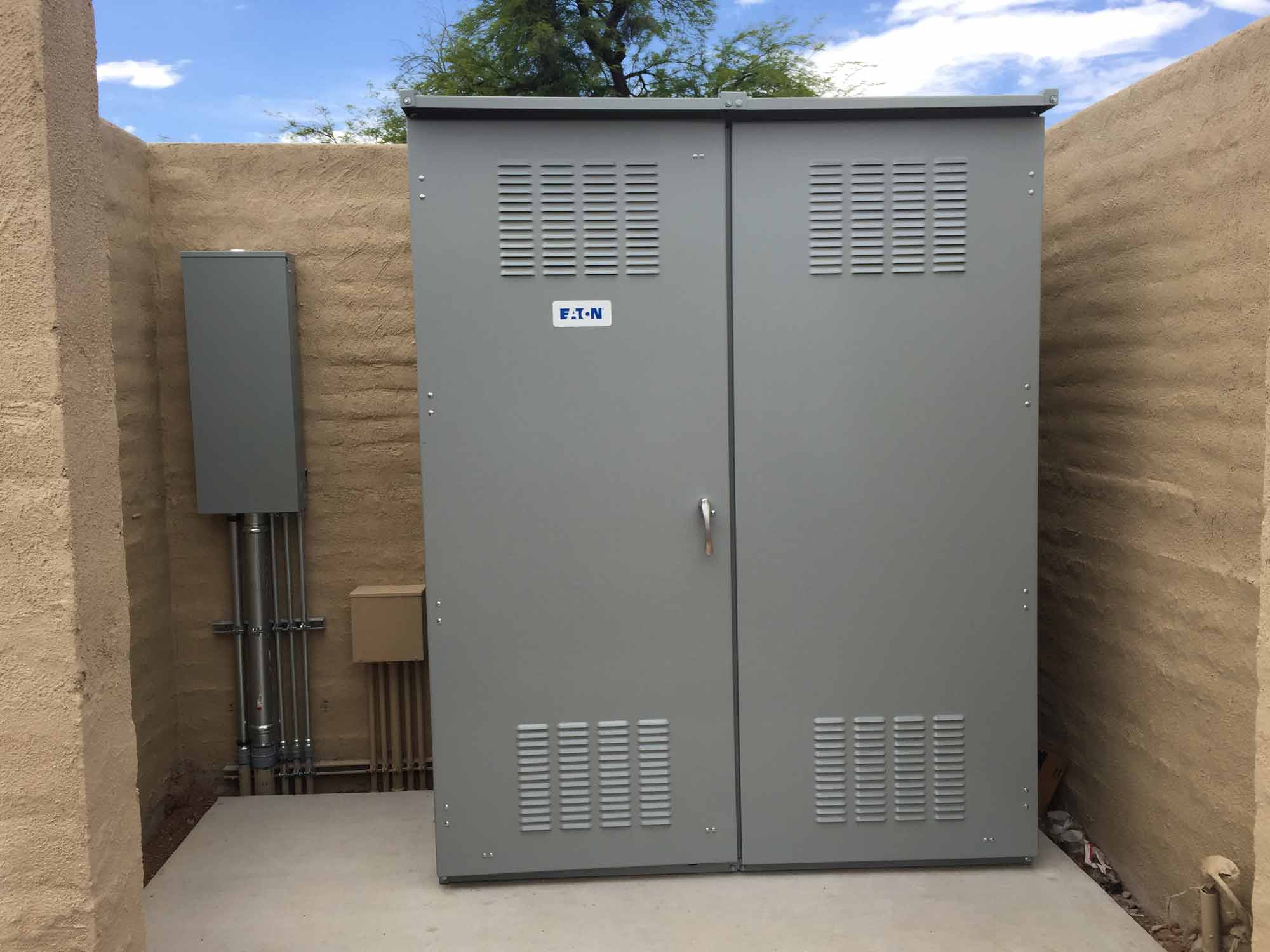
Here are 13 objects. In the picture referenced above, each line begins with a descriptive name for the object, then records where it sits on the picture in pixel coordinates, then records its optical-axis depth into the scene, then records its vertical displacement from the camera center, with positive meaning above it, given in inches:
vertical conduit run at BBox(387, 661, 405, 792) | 138.8 -38.0
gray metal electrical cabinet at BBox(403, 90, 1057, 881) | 102.8 -7.5
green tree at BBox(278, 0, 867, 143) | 746.2 +253.7
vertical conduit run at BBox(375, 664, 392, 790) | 139.3 -39.7
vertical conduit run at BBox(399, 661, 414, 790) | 139.4 -40.4
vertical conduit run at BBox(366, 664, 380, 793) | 139.4 -39.4
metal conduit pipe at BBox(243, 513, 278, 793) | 135.2 -31.5
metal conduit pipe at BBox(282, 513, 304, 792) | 137.6 -27.6
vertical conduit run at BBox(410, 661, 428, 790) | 140.1 -38.5
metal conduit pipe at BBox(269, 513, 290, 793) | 138.5 -32.4
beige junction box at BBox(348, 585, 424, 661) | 133.2 -27.0
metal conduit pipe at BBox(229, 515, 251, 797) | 135.9 -31.5
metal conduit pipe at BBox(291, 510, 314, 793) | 137.6 -27.3
